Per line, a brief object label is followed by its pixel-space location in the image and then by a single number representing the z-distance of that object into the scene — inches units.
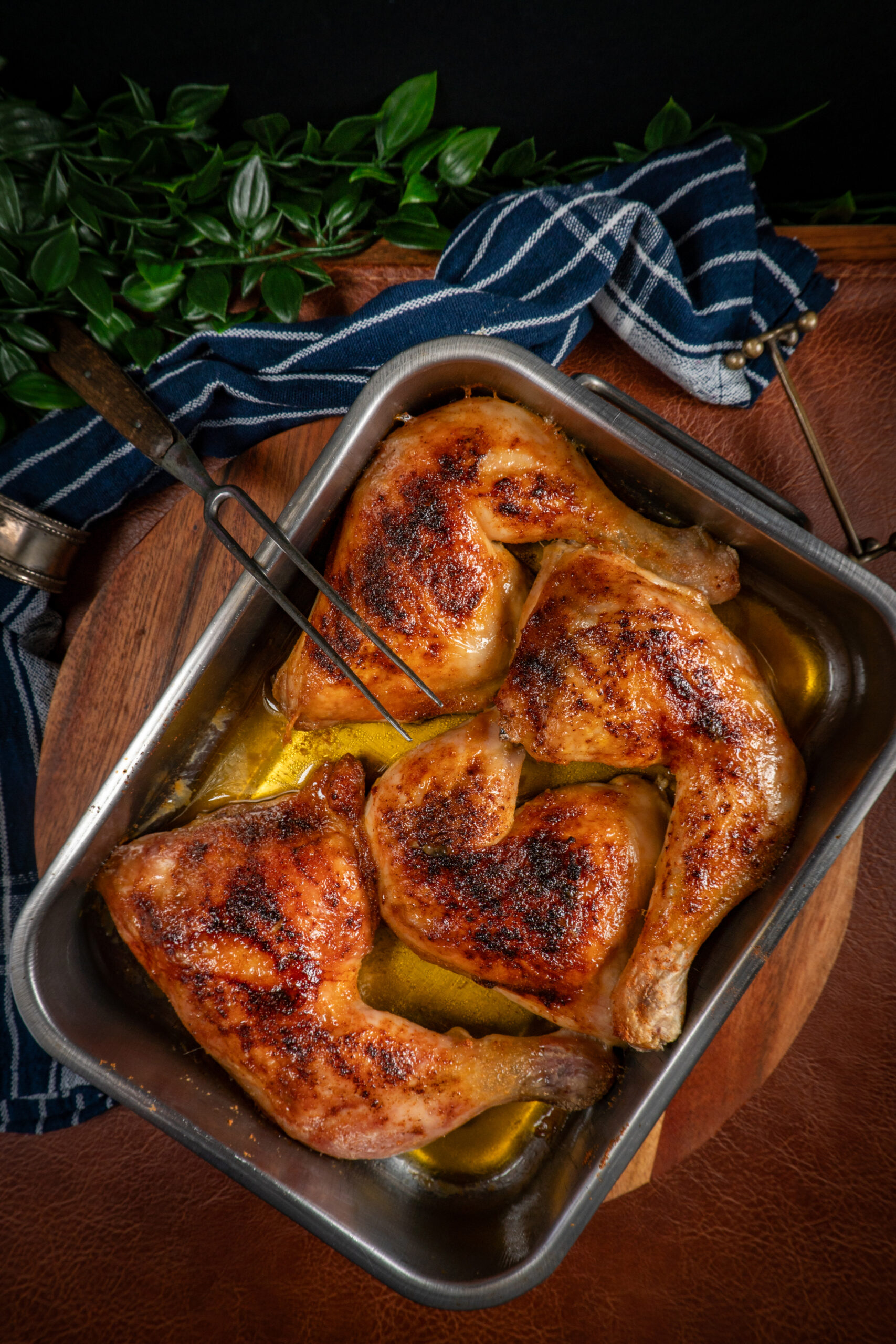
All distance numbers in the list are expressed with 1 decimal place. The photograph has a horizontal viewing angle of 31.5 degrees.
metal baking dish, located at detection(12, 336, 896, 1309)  25.2
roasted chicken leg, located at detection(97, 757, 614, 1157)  26.5
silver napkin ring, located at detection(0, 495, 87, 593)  27.9
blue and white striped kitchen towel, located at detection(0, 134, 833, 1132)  26.8
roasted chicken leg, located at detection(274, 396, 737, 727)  25.9
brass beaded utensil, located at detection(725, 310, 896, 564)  26.2
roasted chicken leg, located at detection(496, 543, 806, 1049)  25.3
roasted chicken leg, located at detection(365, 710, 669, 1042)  25.9
